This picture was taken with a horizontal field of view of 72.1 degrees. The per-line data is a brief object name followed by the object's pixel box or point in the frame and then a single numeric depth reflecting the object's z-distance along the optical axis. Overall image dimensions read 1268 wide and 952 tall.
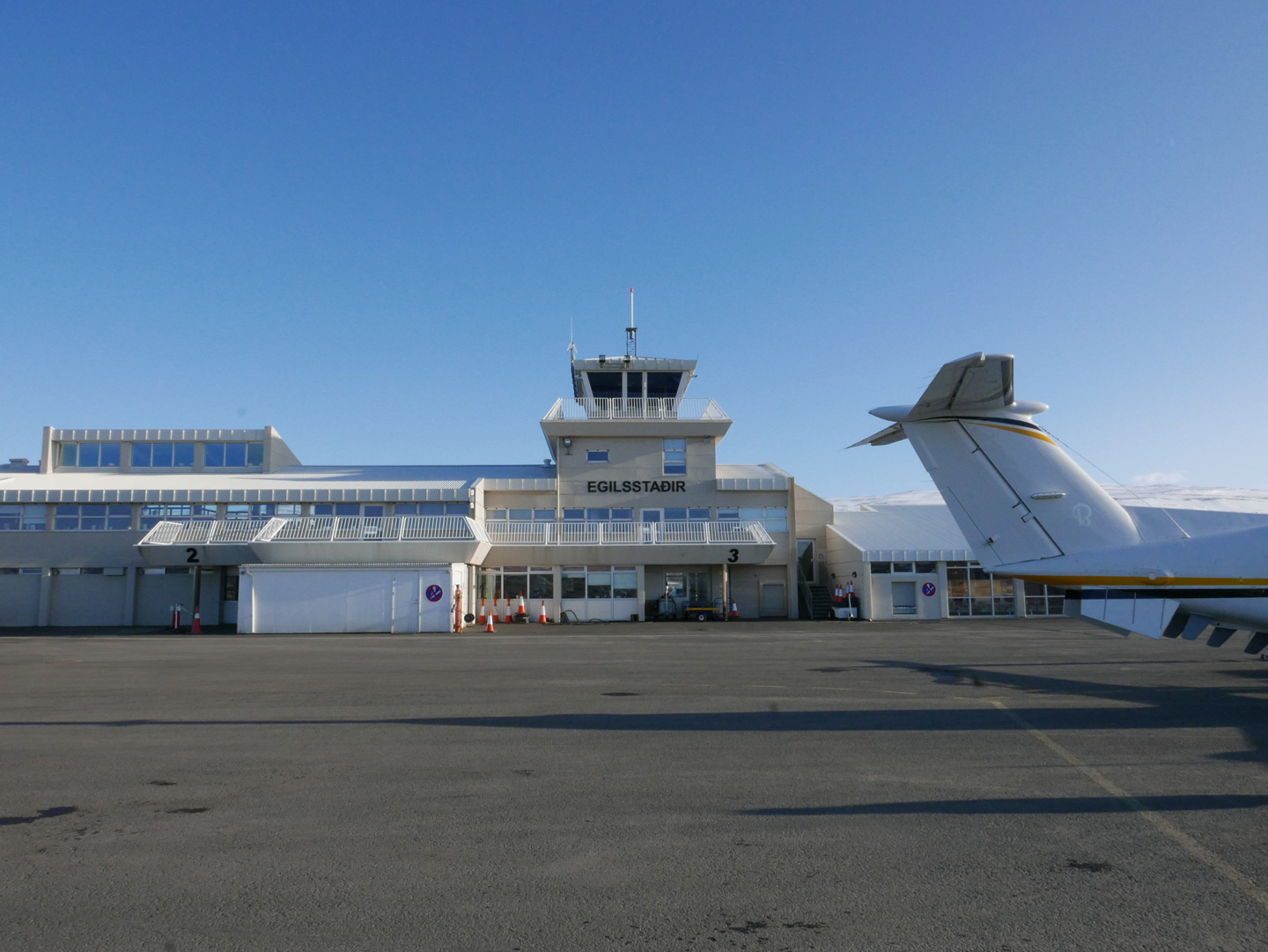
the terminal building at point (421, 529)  31.56
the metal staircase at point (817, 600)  38.44
